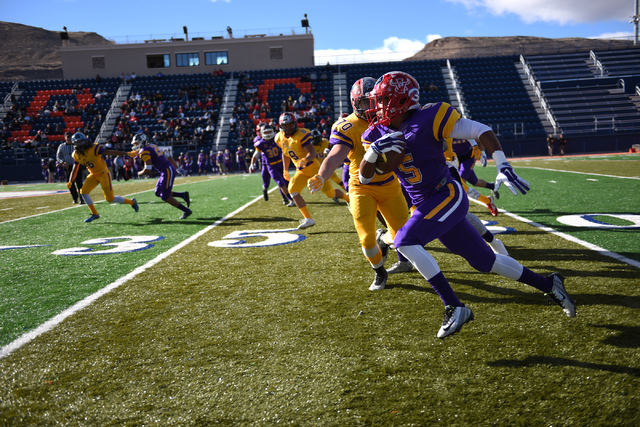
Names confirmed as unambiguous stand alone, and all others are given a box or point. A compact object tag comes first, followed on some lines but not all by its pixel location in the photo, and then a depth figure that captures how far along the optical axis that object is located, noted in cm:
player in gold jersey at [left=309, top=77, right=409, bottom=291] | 429
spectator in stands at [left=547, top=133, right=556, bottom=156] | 2964
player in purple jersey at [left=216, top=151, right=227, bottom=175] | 3153
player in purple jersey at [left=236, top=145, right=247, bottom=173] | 3219
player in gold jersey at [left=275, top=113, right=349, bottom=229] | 784
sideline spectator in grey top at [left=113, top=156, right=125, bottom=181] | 2854
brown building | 4447
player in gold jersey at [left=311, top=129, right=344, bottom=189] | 940
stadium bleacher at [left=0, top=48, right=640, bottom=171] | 3381
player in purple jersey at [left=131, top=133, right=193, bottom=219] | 983
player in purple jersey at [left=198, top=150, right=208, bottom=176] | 3206
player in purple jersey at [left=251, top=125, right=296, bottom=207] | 1091
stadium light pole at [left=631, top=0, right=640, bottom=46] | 4231
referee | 1466
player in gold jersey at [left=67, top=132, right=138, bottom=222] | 997
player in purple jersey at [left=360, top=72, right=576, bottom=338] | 306
